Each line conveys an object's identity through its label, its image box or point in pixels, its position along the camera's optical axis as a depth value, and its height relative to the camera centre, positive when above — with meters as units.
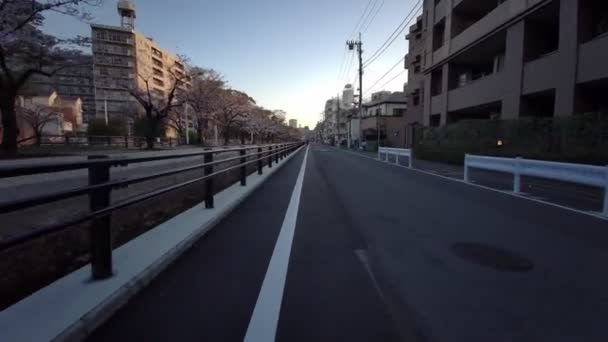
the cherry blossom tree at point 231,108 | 48.16 +6.86
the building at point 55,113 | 31.27 +4.96
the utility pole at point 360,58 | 37.84 +11.88
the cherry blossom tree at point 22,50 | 14.02 +5.15
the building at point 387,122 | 41.03 +3.99
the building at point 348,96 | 94.26 +16.59
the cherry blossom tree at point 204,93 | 38.62 +7.21
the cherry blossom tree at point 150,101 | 29.31 +4.59
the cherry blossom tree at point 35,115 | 29.29 +3.16
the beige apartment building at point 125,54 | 66.12 +22.04
